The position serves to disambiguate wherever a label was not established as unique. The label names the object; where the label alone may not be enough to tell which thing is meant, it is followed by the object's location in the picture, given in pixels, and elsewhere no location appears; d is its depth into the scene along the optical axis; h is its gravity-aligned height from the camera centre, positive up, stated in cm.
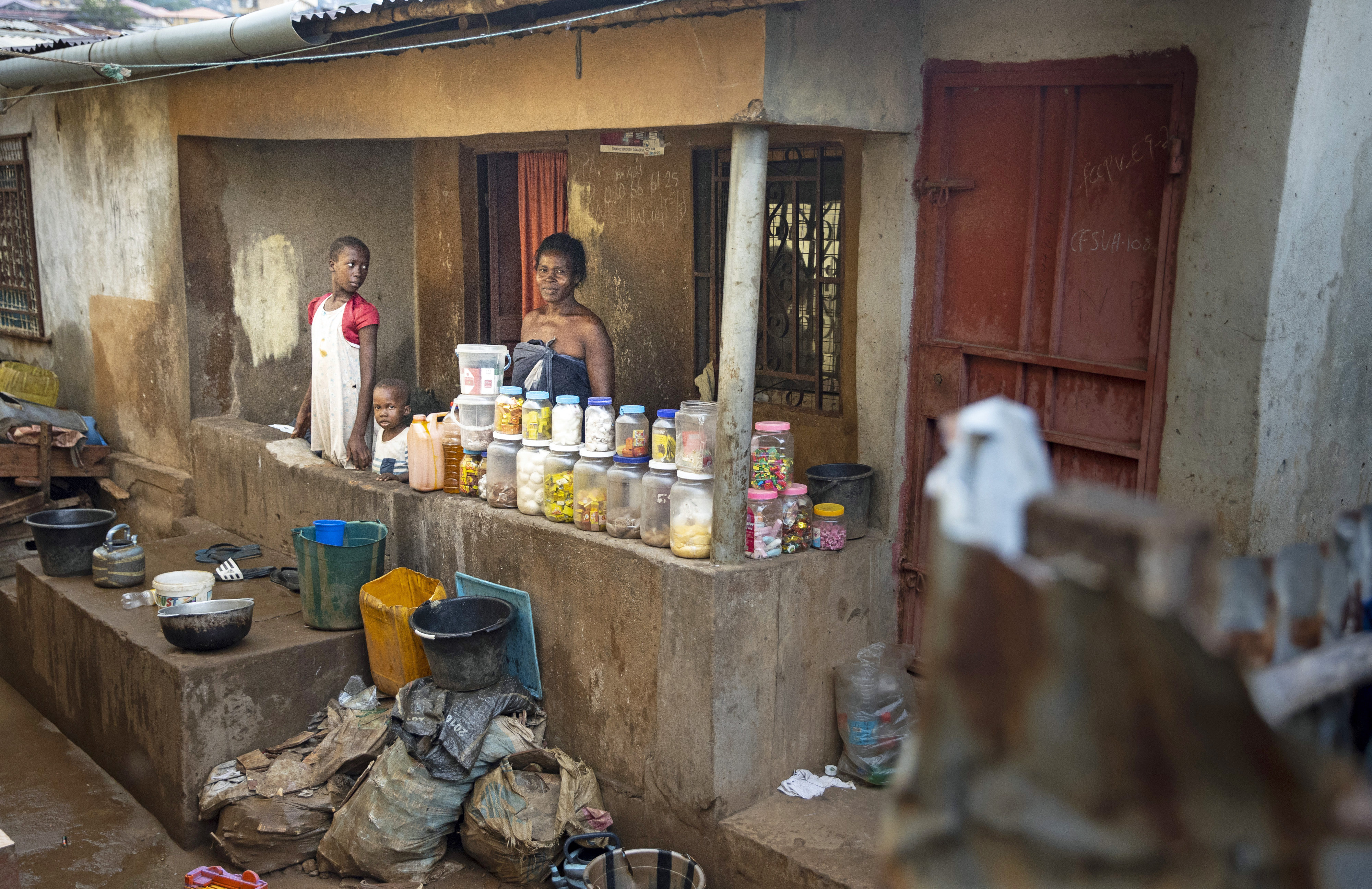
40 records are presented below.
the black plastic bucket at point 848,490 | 470 -88
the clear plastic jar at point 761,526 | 443 -98
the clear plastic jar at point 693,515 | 446 -95
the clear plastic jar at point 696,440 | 451 -65
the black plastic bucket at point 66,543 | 631 -157
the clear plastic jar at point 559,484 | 504 -94
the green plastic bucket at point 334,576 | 548 -151
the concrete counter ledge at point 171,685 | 512 -203
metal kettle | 610 -163
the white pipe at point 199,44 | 573 +130
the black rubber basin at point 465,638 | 482 -161
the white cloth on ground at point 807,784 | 458 -209
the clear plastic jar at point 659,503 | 463 -94
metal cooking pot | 513 -165
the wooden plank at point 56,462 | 796 -144
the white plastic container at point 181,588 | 561 -161
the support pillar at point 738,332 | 410 -19
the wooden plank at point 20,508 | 796 -175
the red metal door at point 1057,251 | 387 +13
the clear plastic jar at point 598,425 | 492 -65
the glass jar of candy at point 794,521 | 455 -98
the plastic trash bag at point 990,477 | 120 -21
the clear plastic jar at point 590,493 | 488 -95
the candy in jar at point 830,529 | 463 -103
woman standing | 556 -33
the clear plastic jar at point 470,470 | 556 -98
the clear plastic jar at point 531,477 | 512 -93
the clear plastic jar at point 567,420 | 502 -65
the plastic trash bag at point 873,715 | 464 -180
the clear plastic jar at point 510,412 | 528 -65
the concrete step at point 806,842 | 402 -211
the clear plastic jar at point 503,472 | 532 -94
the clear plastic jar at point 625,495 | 477 -94
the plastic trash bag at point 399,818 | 468 -231
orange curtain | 717 +50
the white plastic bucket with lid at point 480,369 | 549 -46
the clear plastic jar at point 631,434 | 479 -67
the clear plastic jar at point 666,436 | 460 -65
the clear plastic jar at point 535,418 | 511 -65
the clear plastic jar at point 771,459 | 452 -72
